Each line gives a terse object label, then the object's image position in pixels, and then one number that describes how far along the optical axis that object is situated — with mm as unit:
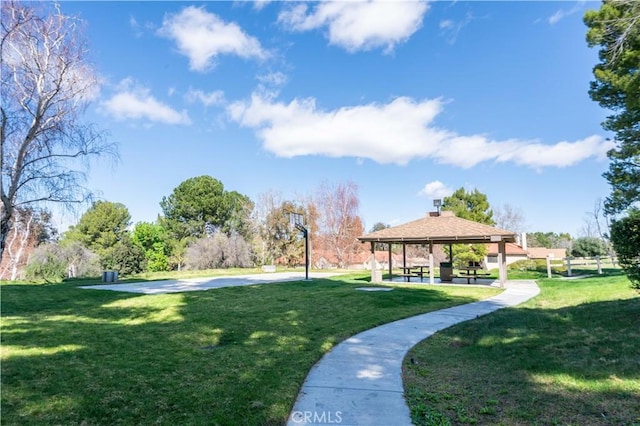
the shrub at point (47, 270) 15742
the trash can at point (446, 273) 16969
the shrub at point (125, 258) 32219
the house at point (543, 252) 47809
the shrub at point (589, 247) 33375
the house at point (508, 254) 41156
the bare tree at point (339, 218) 37219
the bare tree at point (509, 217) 45966
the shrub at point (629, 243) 5845
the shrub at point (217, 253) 33031
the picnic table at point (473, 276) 16391
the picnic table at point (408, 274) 17141
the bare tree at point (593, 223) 37688
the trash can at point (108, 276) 14945
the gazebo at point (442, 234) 14664
